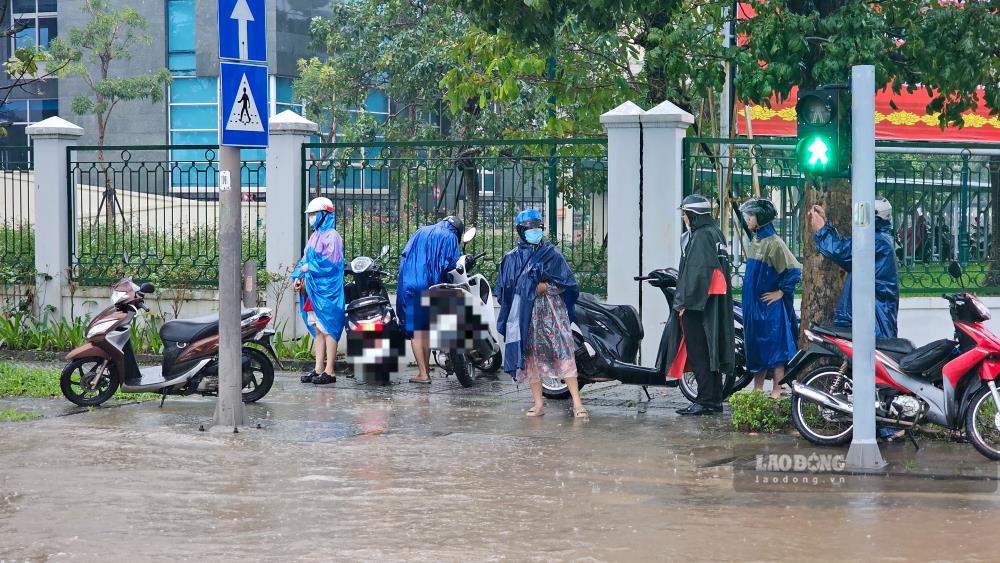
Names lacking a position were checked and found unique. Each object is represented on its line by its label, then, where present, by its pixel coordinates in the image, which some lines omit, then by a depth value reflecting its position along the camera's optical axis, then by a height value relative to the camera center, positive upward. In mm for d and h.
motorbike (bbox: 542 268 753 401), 10977 -723
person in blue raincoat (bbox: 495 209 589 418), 10492 -371
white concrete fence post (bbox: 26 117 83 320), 15344 +664
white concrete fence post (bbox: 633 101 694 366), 12398 +619
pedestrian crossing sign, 9703 +1245
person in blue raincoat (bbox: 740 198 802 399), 10922 -258
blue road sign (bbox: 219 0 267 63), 9703 +1803
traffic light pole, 8273 -1
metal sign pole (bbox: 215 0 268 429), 9719 +1005
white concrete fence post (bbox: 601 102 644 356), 12523 +656
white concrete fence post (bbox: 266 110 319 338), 14312 +628
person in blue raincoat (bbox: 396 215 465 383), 12289 -34
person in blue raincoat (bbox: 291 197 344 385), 12445 -162
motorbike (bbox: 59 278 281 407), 11102 -816
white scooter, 12156 -514
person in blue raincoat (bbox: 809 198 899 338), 9609 +14
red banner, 19094 +2196
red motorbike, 8555 -848
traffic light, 8445 +876
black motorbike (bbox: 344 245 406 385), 12516 -675
